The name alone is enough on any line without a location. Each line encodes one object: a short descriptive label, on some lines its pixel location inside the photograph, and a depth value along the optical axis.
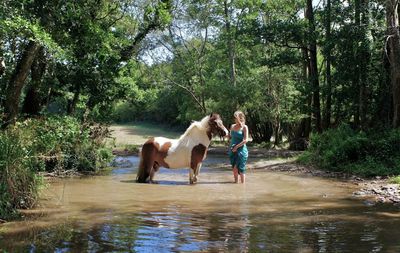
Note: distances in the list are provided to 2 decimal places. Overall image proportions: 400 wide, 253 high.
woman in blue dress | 11.69
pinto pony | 11.46
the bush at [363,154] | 13.42
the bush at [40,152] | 7.45
